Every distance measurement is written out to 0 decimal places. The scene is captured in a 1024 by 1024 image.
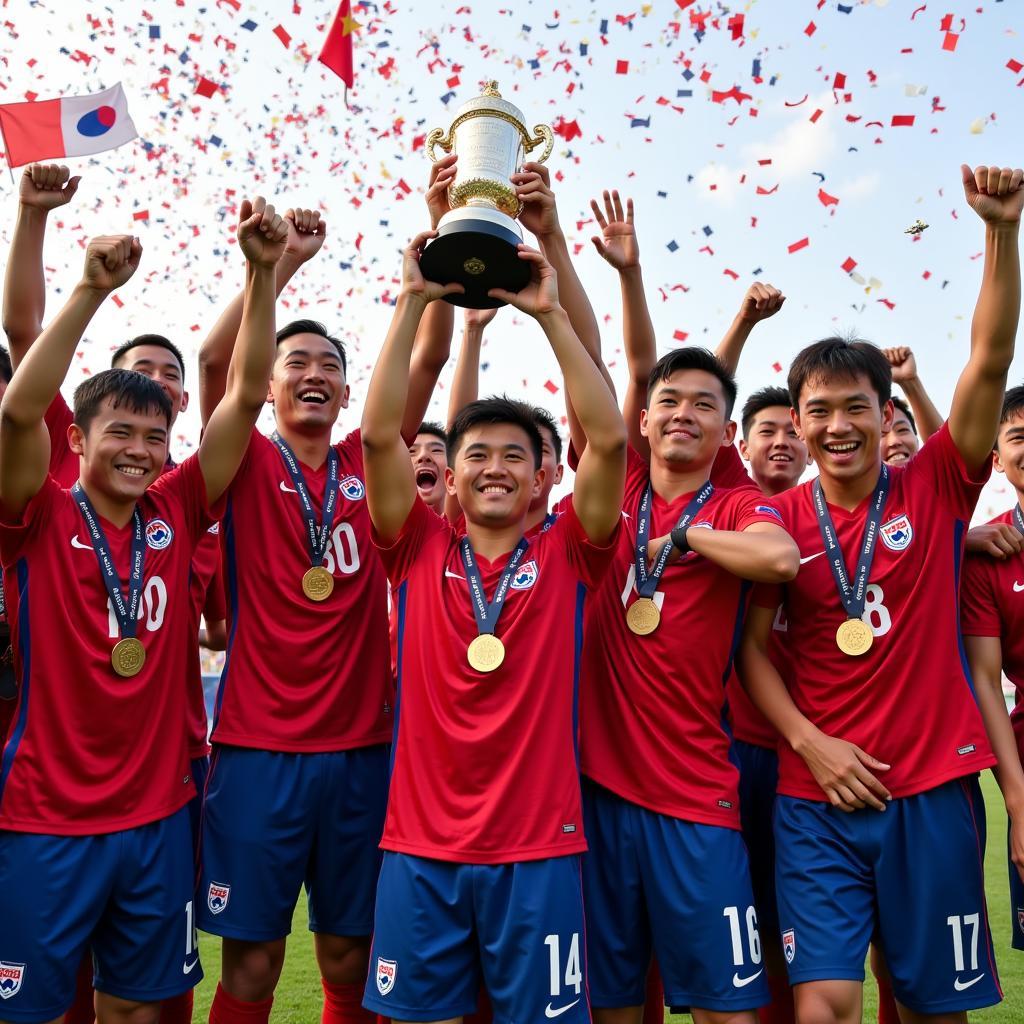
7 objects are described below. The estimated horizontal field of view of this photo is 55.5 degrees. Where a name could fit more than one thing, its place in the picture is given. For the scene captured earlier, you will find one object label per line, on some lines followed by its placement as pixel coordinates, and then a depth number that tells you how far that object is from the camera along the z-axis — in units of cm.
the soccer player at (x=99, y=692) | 292
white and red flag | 432
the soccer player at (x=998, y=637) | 338
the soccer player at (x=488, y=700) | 277
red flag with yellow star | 566
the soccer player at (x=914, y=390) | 406
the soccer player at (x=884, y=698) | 296
